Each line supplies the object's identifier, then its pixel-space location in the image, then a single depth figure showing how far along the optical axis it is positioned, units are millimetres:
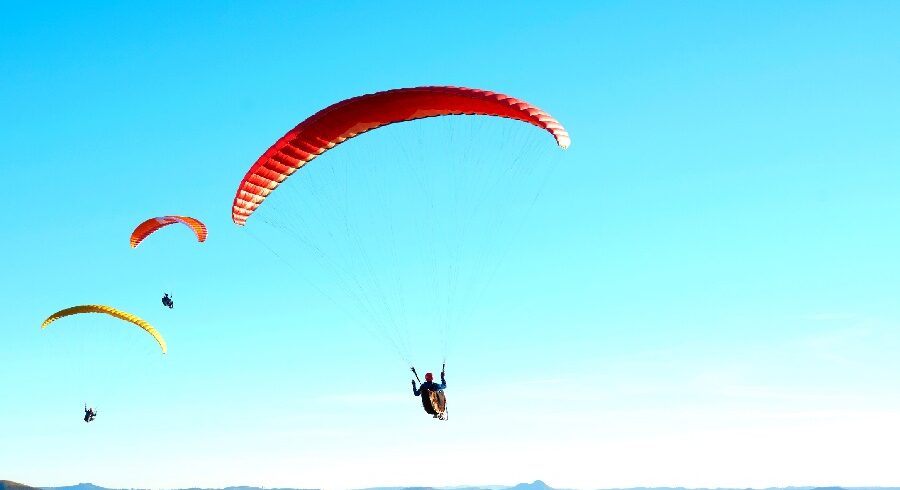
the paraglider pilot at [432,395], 26844
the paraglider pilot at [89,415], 48094
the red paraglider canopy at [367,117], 24156
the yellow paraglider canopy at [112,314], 42062
